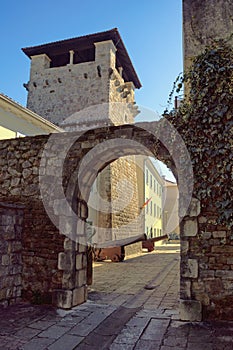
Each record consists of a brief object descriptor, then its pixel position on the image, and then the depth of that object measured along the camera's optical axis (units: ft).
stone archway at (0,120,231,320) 13.42
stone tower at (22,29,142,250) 45.16
